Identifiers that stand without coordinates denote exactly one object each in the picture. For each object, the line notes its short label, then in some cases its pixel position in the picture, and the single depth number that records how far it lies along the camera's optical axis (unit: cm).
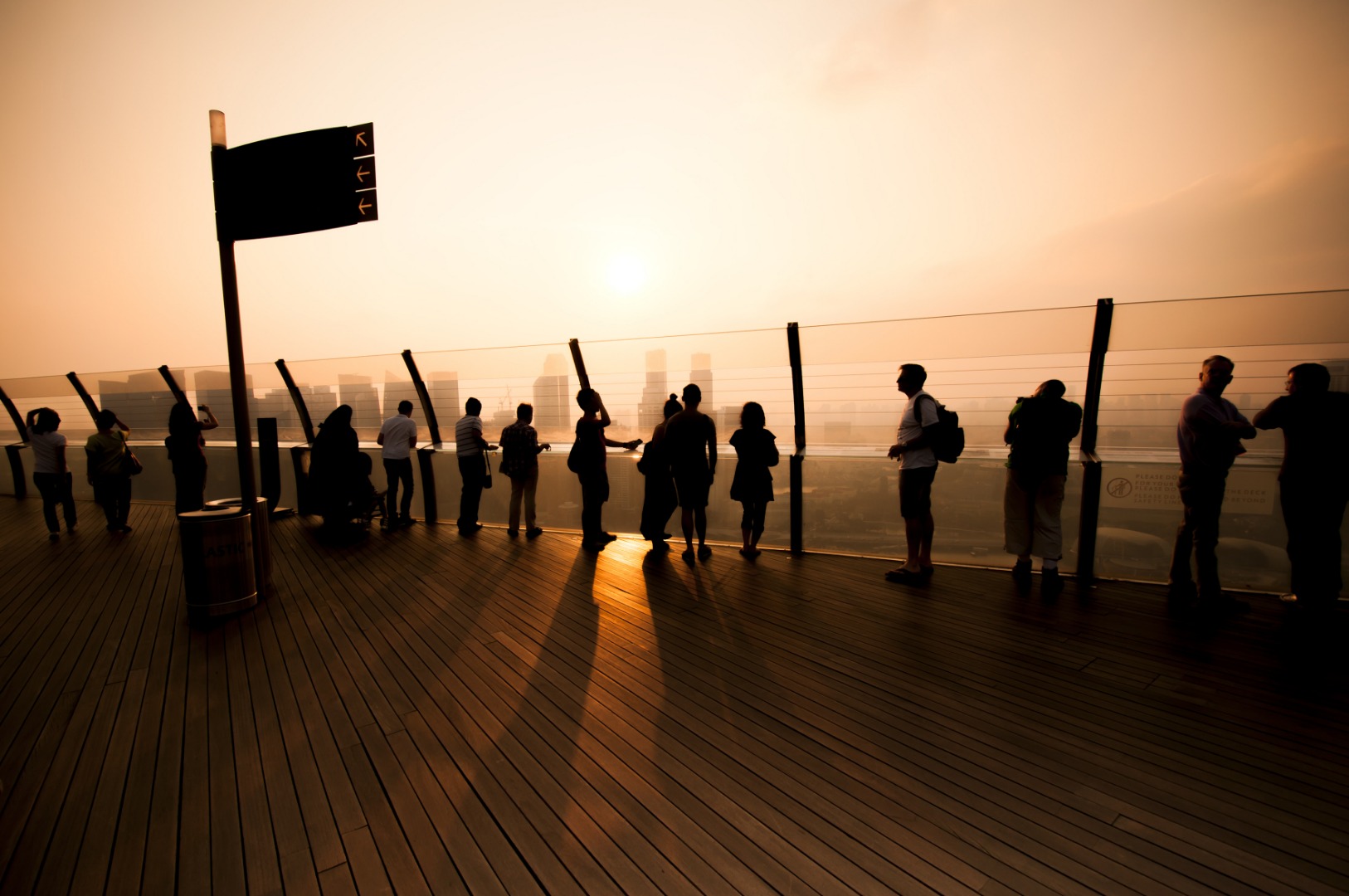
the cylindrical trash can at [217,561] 413
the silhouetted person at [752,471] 555
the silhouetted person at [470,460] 709
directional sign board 434
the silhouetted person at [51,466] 683
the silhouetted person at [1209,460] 398
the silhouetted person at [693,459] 555
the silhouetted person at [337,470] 667
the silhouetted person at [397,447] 748
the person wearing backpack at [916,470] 468
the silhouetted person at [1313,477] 367
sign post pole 438
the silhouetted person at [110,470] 732
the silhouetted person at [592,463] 629
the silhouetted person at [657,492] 598
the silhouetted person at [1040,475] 447
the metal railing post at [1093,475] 481
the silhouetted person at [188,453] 697
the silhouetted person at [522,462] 682
